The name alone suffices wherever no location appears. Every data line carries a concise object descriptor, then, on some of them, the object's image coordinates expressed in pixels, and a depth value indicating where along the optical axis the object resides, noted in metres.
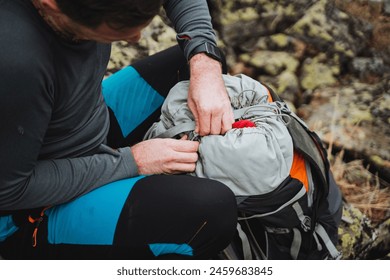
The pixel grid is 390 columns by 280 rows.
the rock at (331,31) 3.78
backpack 1.90
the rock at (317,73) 3.63
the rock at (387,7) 3.91
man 1.40
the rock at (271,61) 3.66
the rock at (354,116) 3.22
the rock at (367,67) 3.66
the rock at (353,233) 2.68
